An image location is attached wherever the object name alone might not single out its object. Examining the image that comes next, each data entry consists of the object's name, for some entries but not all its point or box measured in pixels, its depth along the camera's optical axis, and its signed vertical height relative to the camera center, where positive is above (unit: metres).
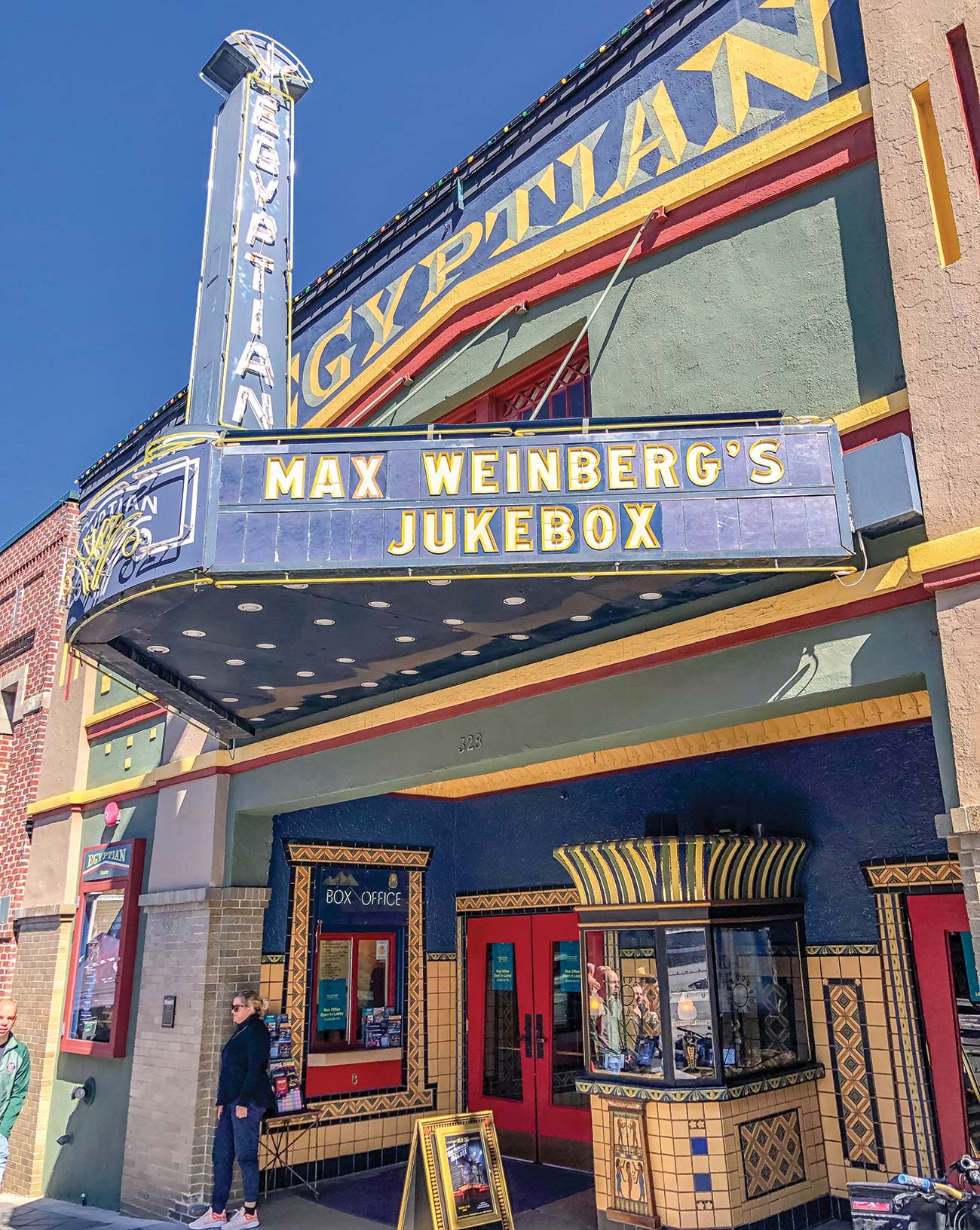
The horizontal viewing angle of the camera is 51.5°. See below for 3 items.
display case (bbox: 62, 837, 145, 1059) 11.42 +0.18
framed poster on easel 7.21 -1.50
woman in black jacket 9.14 -1.29
